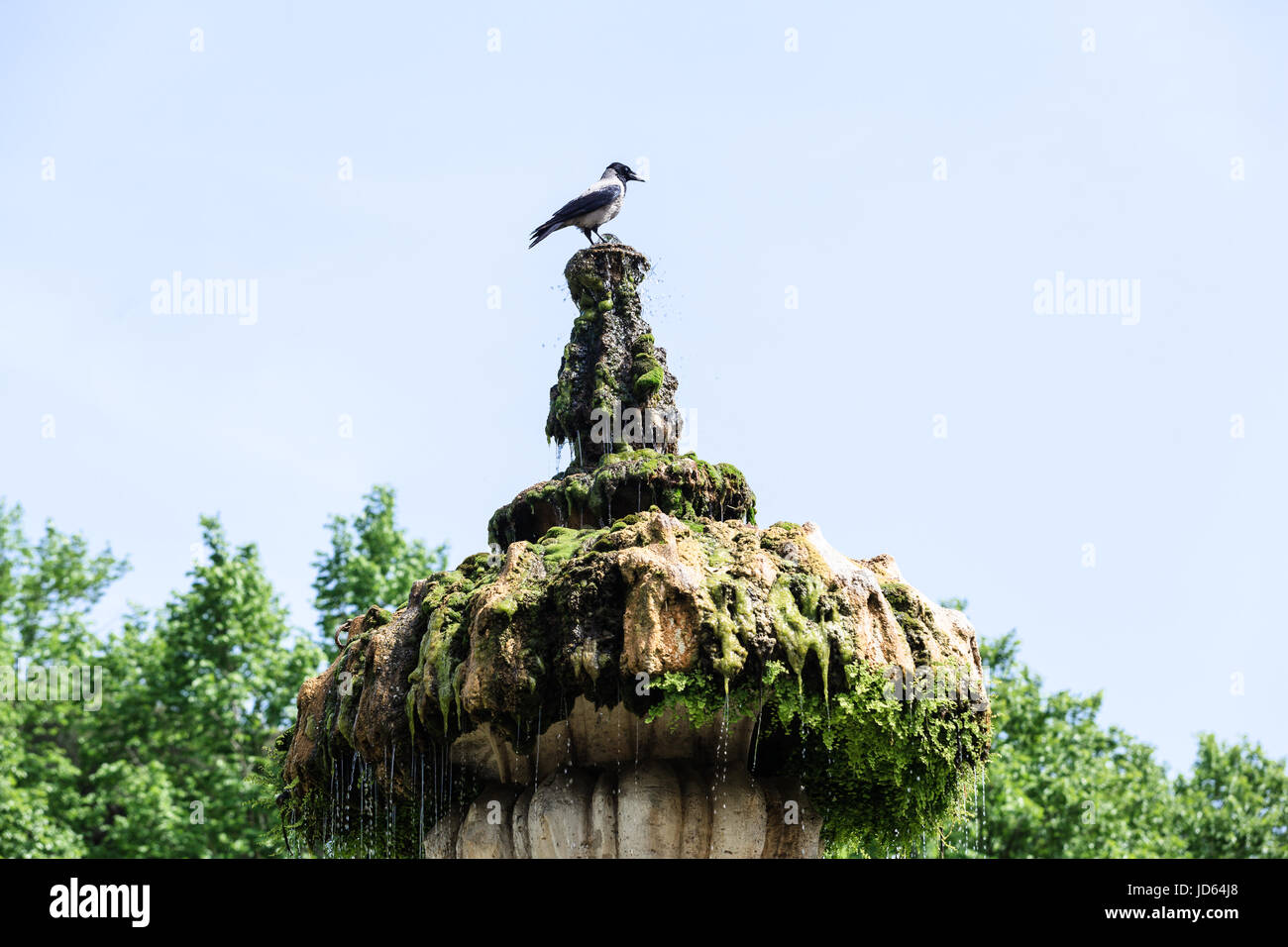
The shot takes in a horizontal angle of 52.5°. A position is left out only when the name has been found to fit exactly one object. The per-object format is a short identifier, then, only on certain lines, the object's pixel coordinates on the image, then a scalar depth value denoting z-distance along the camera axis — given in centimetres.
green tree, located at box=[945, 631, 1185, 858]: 1866
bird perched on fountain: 839
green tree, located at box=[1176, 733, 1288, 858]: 2036
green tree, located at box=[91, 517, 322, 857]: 1791
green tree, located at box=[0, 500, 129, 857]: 1762
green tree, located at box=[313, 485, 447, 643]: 2041
